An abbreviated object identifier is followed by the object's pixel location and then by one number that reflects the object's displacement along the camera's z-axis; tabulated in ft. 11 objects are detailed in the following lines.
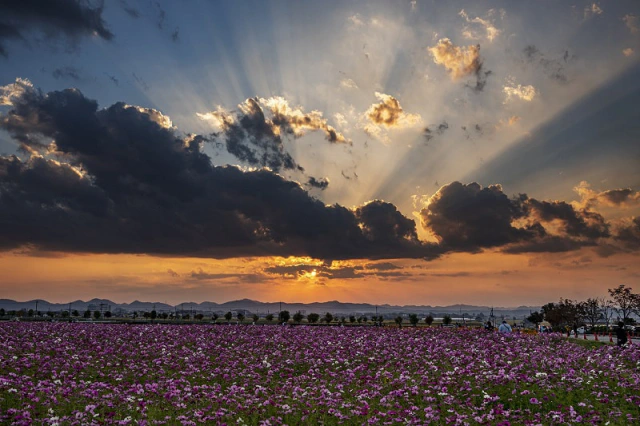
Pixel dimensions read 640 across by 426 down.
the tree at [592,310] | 277.13
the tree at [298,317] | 251.25
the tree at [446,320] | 242.47
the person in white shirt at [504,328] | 113.22
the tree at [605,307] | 272.02
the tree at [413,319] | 228.22
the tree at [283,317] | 258.24
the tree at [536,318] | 320.42
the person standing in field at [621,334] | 108.27
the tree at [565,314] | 267.59
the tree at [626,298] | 252.01
